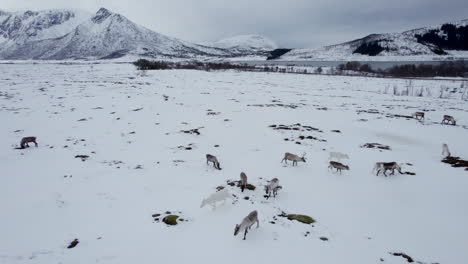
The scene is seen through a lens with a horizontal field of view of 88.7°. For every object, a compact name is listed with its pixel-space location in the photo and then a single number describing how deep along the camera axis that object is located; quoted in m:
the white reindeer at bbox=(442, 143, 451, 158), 12.77
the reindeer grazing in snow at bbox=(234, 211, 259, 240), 6.39
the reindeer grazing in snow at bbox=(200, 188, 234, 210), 7.72
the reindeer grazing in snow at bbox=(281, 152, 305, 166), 11.08
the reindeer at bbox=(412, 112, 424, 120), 20.87
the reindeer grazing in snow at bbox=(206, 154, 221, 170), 10.65
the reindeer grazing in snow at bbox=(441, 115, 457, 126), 19.75
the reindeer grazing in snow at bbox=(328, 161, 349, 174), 10.31
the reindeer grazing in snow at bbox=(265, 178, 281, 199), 8.34
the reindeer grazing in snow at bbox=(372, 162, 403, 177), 10.12
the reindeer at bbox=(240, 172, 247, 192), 8.81
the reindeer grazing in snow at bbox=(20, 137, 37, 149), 12.62
